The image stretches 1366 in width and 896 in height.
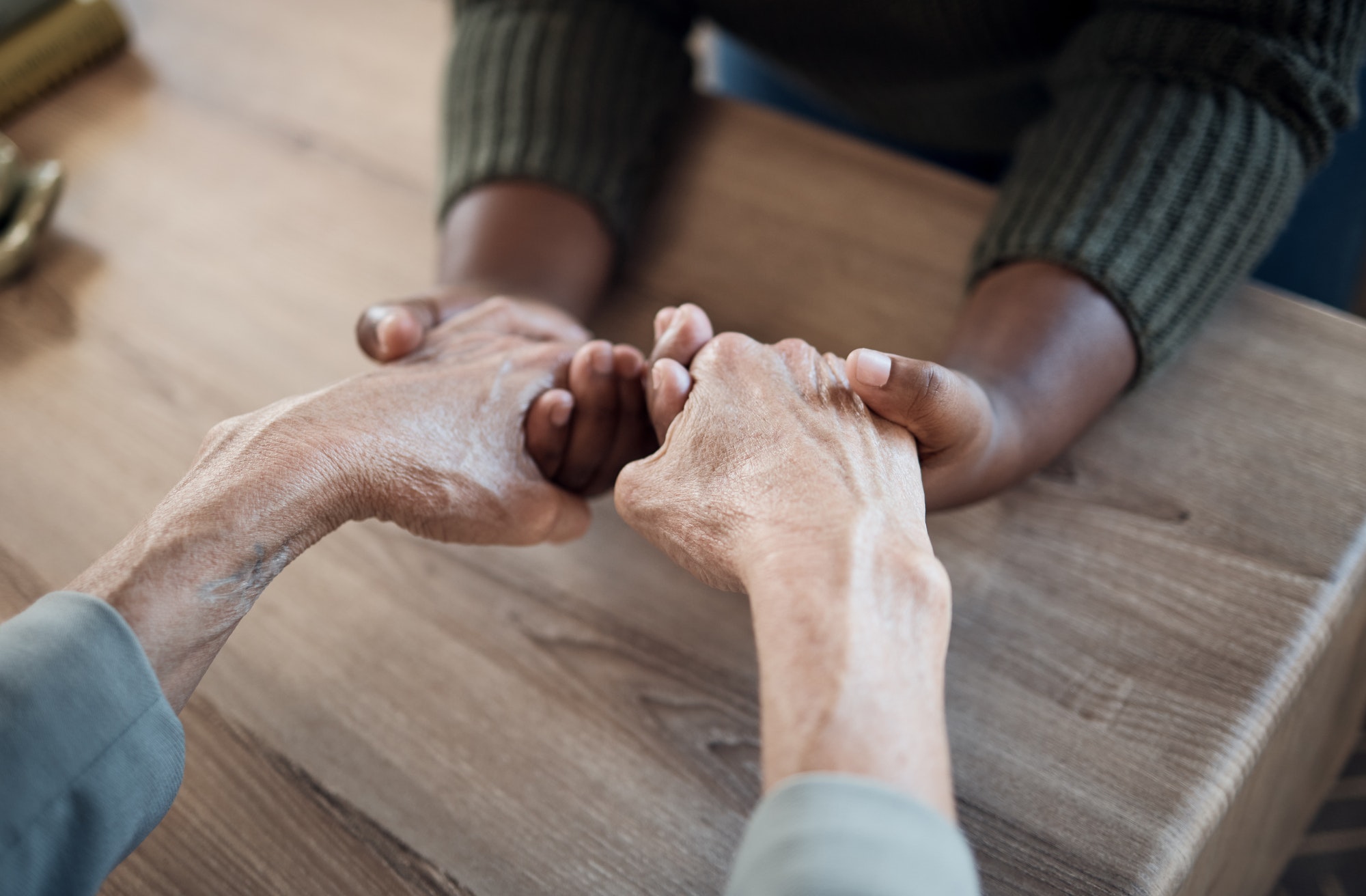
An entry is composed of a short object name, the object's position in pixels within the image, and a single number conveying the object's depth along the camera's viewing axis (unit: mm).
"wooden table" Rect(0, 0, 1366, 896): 456
